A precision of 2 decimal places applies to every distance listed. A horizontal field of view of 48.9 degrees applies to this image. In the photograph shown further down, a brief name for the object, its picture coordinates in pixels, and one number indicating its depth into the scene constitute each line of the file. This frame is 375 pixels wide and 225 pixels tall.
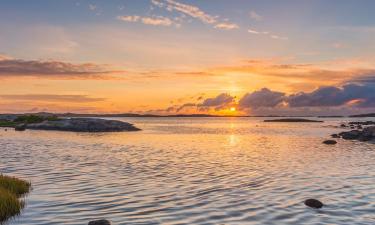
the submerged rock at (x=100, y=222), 15.67
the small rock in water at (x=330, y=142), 67.18
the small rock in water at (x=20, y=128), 102.40
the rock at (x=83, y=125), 105.07
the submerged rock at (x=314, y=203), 20.02
